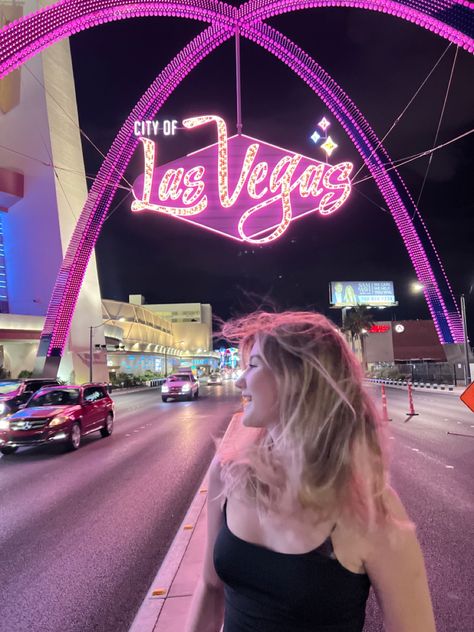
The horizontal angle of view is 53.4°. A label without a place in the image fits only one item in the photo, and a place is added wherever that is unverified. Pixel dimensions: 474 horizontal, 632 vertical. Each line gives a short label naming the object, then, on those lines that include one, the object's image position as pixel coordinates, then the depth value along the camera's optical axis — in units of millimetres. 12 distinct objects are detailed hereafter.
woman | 1390
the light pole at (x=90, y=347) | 41206
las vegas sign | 21781
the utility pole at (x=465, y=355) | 23406
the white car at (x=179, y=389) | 29891
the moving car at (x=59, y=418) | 11297
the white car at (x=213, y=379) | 60634
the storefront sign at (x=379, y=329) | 78750
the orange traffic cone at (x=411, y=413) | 18203
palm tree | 68438
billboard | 71375
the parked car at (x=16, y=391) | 16902
